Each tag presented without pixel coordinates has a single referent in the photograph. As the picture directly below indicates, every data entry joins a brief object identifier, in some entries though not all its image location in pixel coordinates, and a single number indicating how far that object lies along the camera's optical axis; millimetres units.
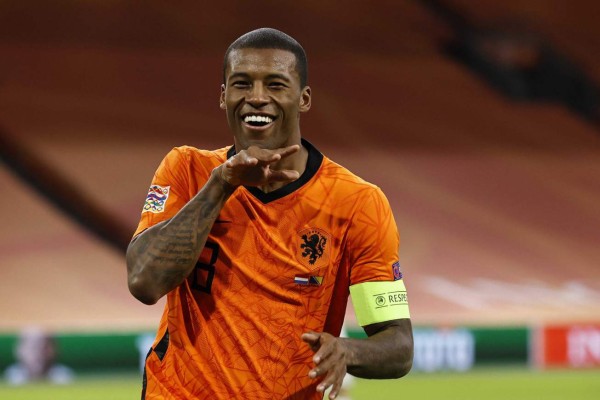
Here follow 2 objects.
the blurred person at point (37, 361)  20469
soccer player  5937
